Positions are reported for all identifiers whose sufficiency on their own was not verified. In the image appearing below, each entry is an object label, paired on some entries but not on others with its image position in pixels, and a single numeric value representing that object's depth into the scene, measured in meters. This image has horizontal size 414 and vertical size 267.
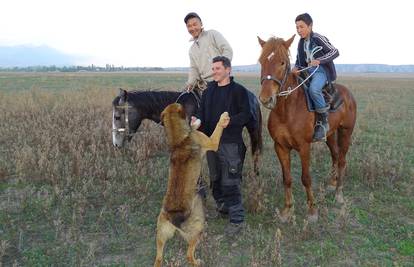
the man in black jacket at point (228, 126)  4.87
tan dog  3.95
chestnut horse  4.93
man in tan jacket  6.30
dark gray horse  6.70
